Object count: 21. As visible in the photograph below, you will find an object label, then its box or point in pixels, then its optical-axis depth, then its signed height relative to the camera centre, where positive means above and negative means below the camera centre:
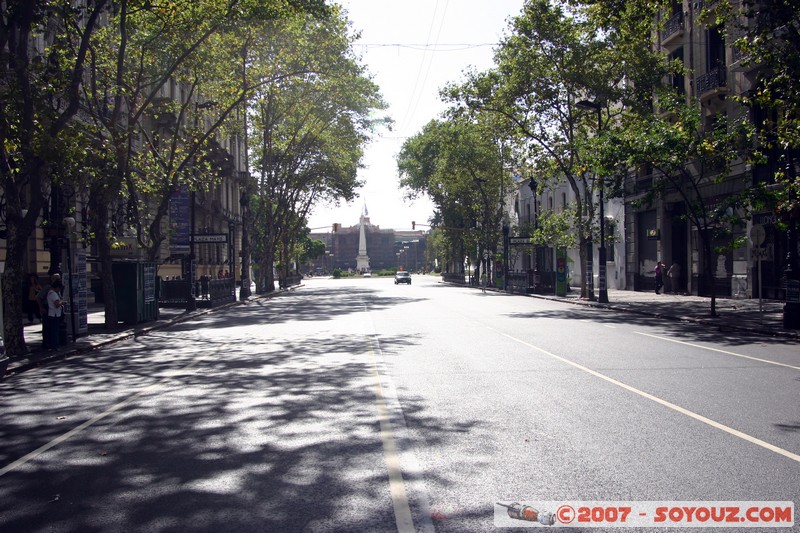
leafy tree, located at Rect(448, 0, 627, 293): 30.12 +7.97
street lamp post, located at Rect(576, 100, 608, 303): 28.94 +0.14
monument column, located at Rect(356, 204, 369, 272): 145.25 +0.90
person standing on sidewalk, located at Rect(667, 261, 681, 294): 35.44 -0.99
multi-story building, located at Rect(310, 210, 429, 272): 192.38 +4.03
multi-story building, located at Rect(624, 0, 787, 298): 27.97 +2.99
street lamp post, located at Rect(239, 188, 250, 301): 39.88 +1.03
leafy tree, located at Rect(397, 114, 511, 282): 49.94 +7.05
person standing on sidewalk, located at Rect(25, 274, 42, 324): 21.73 -0.88
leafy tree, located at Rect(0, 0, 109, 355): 14.05 +2.87
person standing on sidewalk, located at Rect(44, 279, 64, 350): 15.23 -1.03
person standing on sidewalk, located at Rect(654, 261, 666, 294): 36.04 -0.83
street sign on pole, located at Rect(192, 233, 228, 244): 32.62 +1.39
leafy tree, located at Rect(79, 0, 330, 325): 19.42 +6.66
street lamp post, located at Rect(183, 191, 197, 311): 29.23 -0.57
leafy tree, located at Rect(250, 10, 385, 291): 31.02 +8.79
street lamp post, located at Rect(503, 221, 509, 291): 48.74 +0.52
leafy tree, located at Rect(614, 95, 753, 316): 20.11 +3.32
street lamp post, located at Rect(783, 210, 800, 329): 16.88 -0.76
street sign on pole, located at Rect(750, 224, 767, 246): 18.75 +0.59
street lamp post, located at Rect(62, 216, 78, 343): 17.22 -0.26
